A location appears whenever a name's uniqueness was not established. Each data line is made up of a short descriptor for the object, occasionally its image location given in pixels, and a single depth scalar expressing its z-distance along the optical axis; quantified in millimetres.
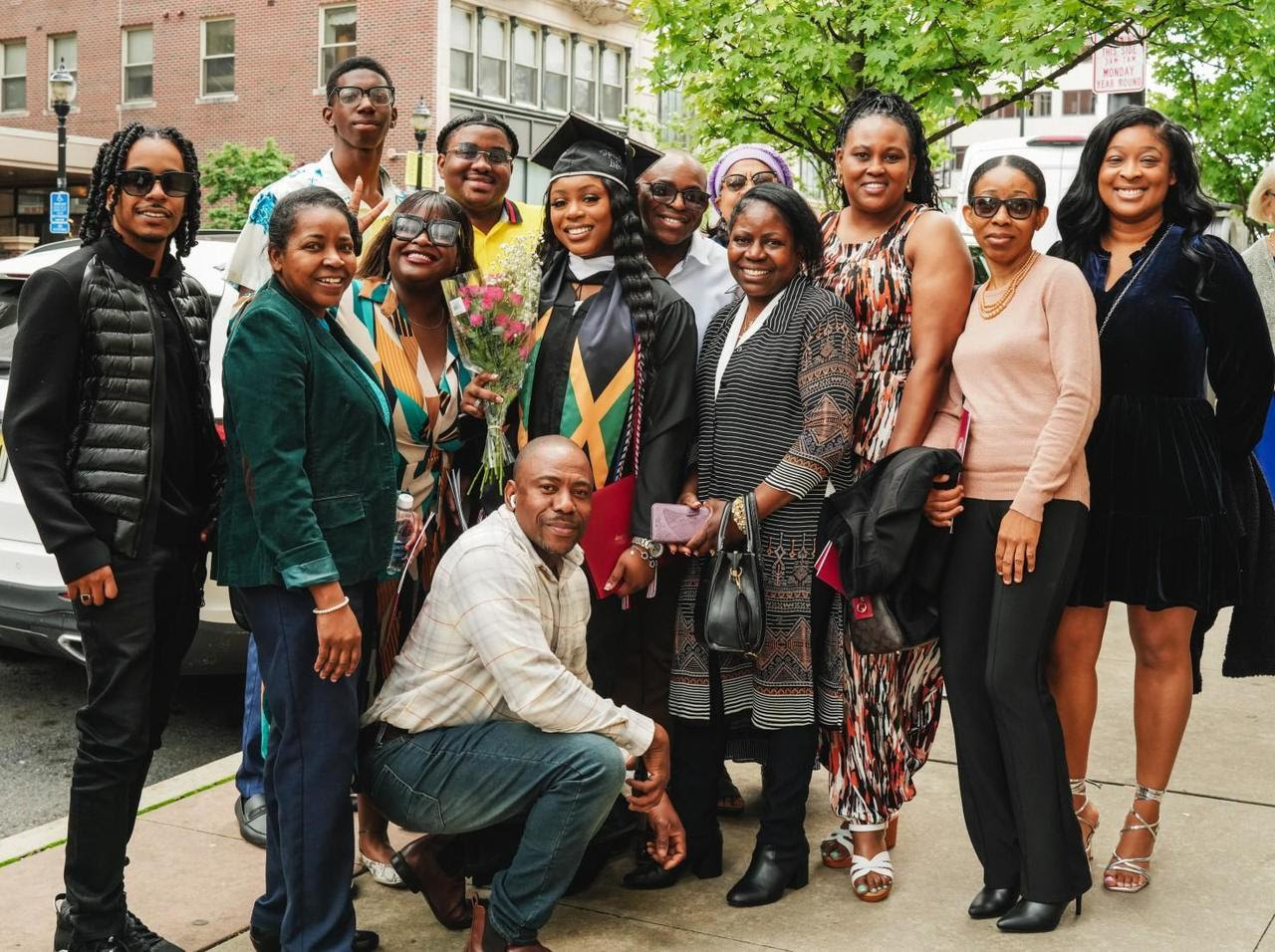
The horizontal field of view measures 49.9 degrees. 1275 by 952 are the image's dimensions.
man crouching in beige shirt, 3305
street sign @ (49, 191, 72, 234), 18906
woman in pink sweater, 3607
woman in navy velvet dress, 3822
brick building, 29406
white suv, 5125
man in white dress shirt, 4445
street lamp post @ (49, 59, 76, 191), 19438
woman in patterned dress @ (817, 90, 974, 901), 3861
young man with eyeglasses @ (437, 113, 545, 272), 4441
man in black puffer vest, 3211
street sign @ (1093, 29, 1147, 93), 10898
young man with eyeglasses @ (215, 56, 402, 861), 4273
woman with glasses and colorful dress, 3727
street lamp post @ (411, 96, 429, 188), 23078
